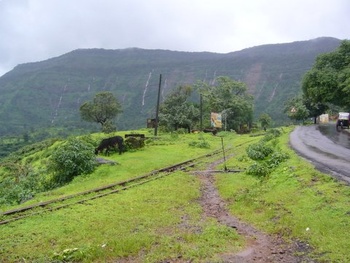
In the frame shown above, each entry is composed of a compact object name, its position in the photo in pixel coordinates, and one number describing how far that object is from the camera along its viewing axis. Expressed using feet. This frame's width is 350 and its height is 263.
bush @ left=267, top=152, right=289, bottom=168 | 62.40
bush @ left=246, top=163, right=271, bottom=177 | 57.52
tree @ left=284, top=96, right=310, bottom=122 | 241.35
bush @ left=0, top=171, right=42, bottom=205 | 52.75
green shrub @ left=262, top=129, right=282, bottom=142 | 110.22
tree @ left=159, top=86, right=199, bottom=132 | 206.69
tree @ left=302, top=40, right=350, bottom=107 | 127.34
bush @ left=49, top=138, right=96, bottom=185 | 65.31
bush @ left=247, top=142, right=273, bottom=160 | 73.92
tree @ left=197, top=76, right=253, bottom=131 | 241.14
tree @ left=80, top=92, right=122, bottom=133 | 252.21
